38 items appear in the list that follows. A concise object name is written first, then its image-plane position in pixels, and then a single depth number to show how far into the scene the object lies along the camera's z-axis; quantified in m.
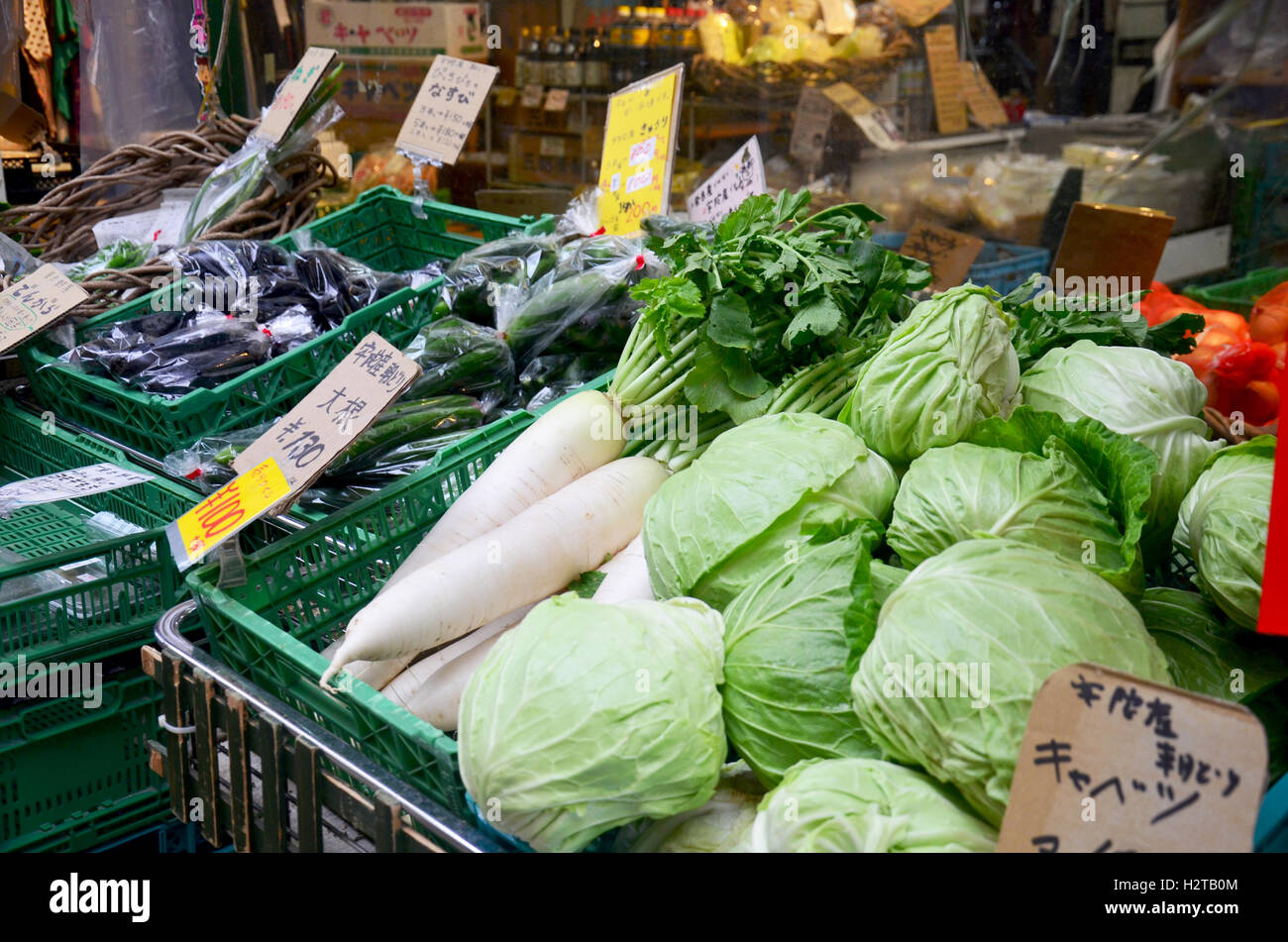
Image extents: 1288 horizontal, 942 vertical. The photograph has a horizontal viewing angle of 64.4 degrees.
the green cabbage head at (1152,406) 1.54
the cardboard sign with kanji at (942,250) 3.70
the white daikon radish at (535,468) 1.99
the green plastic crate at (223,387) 2.36
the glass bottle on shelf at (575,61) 5.76
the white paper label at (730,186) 2.71
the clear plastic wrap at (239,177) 3.32
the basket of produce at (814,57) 5.20
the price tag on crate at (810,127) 5.26
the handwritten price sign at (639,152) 2.91
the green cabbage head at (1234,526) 1.30
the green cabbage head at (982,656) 1.09
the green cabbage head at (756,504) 1.42
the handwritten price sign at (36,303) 2.68
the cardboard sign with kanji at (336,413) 1.79
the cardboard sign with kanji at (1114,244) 2.74
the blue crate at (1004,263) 3.96
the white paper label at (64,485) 2.05
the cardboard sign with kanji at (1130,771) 0.94
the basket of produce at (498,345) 2.25
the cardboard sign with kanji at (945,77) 5.14
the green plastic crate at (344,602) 1.41
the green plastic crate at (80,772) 1.82
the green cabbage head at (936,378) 1.53
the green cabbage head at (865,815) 1.09
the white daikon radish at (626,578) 1.79
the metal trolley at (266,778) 1.36
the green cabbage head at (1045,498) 1.32
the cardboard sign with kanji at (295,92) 3.33
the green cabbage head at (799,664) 1.26
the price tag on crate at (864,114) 5.22
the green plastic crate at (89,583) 1.81
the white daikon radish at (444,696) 1.70
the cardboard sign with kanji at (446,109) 3.33
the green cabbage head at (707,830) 1.27
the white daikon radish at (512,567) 1.67
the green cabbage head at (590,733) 1.19
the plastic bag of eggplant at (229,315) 2.49
